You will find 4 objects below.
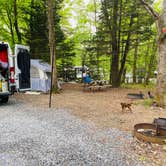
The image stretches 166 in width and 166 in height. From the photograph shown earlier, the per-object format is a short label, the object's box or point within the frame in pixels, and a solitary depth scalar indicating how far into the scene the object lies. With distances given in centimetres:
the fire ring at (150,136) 454
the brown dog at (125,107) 764
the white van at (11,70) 879
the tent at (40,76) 1434
